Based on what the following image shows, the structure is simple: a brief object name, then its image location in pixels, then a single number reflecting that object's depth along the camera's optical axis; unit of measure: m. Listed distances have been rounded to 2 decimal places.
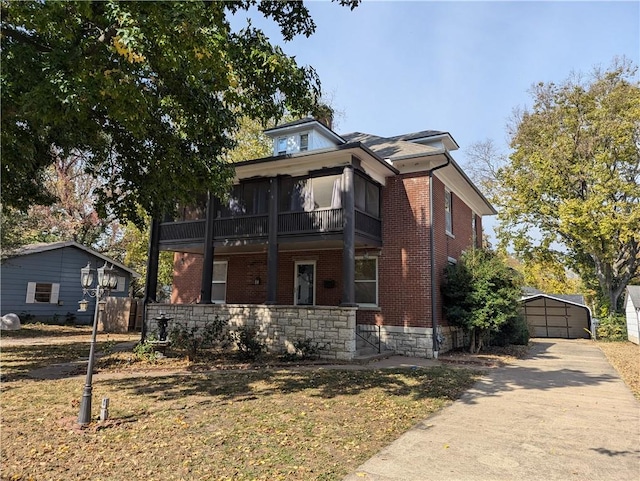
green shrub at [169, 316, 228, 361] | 11.59
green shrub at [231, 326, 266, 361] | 11.70
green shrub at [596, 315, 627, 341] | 22.47
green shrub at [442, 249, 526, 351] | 13.08
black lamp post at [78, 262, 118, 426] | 5.52
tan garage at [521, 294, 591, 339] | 25.51
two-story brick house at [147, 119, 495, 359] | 12.51
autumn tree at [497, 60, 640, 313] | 21.50
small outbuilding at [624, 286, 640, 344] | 20.18
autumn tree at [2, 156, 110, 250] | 24.56
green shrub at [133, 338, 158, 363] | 11.51
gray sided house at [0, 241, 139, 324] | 20.72
